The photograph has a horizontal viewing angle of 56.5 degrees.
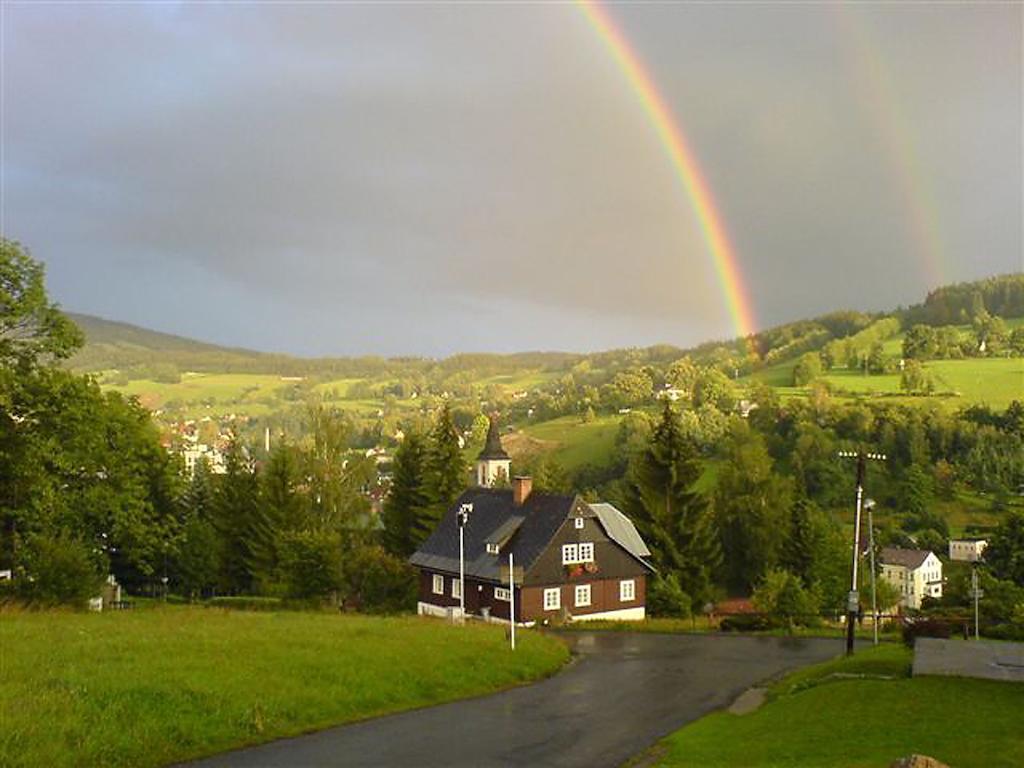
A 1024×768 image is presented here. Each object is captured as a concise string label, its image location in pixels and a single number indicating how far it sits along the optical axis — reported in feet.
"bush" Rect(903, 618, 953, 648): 103.45
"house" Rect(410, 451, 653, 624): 165.89
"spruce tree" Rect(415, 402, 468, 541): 222.28
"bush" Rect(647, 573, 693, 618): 176.14
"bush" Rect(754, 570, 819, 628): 134.92
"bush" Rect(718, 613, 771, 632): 136.98
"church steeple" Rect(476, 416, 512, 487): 258.78
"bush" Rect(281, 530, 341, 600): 151.74
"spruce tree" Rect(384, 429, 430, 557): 231.09
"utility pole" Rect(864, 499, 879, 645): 111.18
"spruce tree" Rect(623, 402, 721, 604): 193.47
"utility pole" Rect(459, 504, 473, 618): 137.90
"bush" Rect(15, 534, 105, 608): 119.24
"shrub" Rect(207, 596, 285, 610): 161.99
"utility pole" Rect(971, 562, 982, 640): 115.31
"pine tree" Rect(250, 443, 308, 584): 208.13
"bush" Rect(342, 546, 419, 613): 189.37
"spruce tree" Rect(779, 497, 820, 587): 194.08
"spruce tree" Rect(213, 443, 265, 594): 222.69
